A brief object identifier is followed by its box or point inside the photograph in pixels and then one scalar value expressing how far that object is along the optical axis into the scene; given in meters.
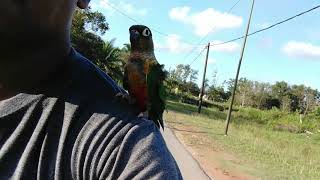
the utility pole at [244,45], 12.13
